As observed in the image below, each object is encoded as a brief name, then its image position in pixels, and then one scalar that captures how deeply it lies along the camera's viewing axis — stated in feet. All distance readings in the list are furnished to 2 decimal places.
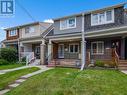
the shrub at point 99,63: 26.46
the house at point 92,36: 29.03
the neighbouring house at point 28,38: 40.73
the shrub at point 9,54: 41.55
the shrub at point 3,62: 39.28
